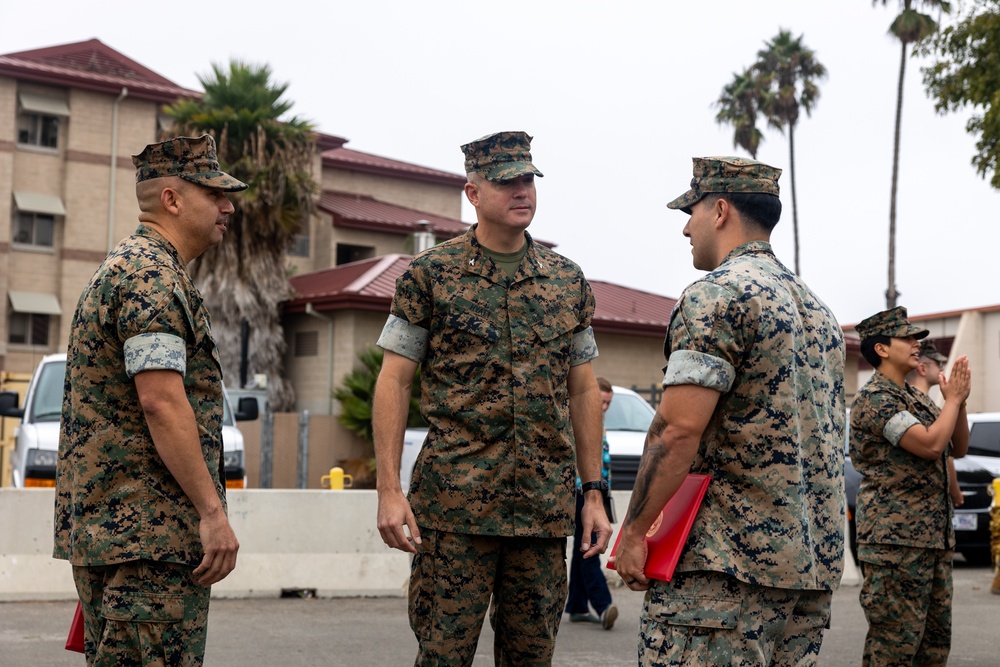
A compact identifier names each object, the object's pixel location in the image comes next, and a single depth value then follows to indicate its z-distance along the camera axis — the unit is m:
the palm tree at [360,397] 24.84
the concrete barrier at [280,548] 10.30
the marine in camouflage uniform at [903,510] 6.16
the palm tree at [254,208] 29.67
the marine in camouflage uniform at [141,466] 3.77
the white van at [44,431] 11.41
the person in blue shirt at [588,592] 9.35
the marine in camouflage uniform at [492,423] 4.46
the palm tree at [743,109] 46.19
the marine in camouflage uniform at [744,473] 3.63
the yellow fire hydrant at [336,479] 12.72
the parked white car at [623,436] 13.48
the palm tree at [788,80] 45.97
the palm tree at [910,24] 37.75
